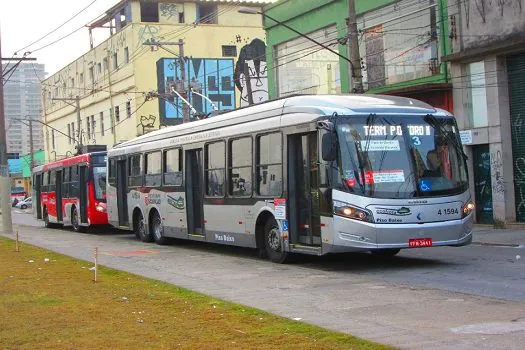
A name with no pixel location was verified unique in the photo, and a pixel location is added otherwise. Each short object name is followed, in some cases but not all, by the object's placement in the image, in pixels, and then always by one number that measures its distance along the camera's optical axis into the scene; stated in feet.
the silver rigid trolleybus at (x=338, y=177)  39.04
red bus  85.30
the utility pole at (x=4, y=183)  89.04
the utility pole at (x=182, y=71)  105.04
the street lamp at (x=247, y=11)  67.79
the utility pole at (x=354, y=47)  66.23
